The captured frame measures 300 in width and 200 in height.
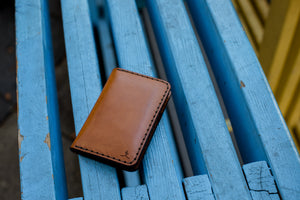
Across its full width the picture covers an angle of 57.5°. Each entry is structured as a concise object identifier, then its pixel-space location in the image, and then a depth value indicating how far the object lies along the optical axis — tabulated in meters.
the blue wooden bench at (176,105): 0.75
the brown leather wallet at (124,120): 0.73
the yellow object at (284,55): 1.35
